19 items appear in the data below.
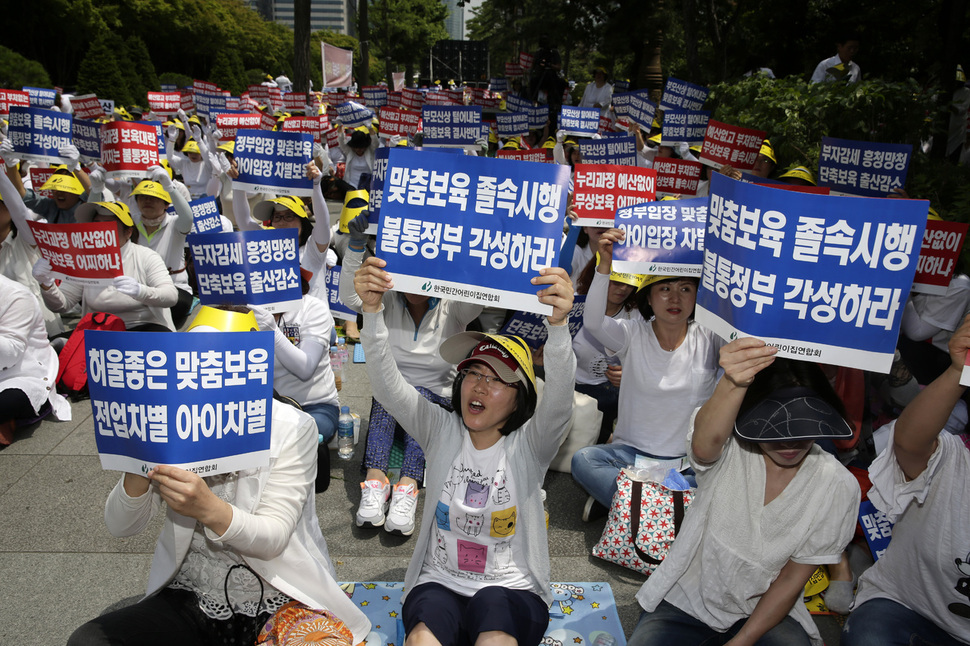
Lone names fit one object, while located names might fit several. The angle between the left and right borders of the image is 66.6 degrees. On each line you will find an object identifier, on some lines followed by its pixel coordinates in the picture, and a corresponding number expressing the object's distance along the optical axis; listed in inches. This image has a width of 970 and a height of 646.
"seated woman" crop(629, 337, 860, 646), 101.0
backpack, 233.5
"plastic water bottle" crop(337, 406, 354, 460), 205.8
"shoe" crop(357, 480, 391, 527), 169.2
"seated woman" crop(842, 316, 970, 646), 103.9
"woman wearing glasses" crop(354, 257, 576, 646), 113.0
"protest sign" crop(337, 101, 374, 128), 539.5
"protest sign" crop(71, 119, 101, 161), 315.9
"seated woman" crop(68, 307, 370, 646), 102.7
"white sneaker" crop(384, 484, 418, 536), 167.6
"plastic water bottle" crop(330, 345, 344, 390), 236.5
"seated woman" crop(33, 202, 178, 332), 218.8
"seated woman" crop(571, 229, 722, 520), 161.5
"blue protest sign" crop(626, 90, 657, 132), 408.5
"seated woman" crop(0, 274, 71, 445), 189.8
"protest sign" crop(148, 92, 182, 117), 518.0
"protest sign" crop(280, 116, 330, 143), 399.9
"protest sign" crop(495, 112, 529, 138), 507.5
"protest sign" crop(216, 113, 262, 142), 448.8
